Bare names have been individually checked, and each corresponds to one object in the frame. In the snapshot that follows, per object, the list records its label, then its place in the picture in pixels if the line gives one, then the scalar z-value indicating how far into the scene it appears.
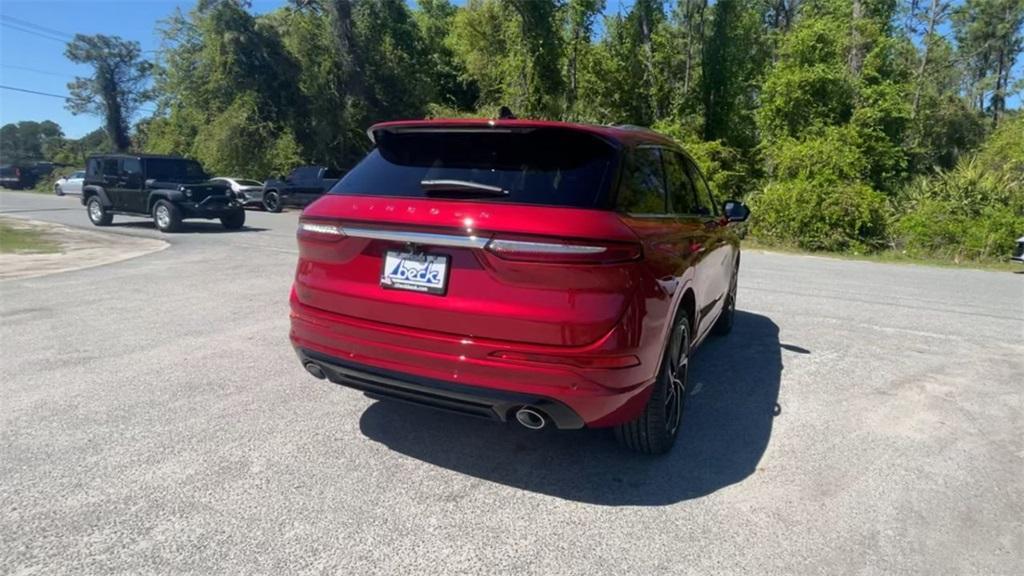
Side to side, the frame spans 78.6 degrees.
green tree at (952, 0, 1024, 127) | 39.69
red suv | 2.69
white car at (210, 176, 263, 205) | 24.56
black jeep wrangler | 14.80
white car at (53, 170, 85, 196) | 32.84
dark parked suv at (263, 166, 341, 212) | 23.39
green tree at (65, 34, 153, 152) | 47.84
